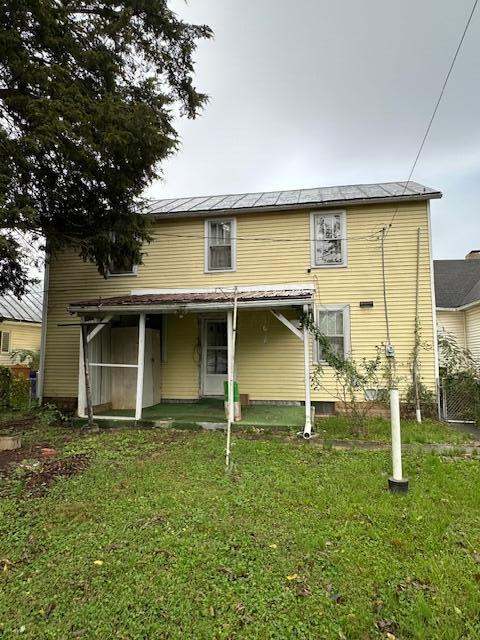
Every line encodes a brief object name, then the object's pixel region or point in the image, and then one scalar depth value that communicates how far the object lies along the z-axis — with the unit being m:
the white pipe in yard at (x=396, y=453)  4.25
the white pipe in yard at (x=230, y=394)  5.11
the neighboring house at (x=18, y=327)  18.36
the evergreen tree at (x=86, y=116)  5.96
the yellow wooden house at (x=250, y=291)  9.16
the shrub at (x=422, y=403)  8.82
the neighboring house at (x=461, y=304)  13.88
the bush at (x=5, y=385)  10.68
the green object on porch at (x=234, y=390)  6.15
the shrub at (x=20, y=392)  11.68
